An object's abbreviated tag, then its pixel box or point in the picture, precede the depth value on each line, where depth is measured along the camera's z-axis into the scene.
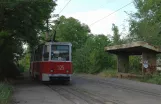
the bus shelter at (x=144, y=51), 31.66
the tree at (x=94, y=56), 49.62
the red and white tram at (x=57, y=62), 26.89
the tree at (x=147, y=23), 42.94
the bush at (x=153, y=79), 27.99
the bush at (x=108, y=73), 40.16
